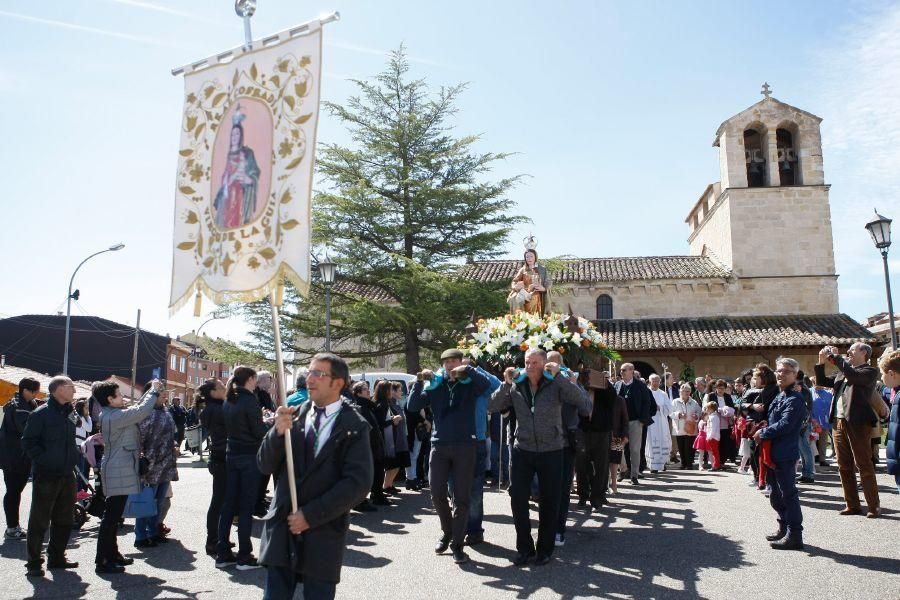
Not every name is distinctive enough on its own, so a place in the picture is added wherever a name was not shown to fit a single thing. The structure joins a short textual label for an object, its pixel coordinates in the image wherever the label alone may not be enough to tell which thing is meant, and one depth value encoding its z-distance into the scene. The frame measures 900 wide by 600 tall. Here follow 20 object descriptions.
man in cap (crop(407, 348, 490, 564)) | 7.02
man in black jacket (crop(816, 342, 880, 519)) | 8.15
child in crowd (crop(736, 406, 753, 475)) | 13.39
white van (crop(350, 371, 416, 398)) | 17.67
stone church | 33.25
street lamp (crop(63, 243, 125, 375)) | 27.58
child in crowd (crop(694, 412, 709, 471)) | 15.52
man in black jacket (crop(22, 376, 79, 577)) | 6.73
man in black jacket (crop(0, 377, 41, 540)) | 8.42
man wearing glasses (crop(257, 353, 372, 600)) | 3.68
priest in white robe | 14.88
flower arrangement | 9.81
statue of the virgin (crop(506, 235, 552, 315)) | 12.38
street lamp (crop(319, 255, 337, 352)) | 18.12
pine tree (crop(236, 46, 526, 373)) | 25.98
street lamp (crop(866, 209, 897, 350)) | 14.61
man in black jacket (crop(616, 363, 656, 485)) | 12.59
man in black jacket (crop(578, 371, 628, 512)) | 9.86
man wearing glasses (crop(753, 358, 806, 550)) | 7.00
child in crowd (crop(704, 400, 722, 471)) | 15.05
